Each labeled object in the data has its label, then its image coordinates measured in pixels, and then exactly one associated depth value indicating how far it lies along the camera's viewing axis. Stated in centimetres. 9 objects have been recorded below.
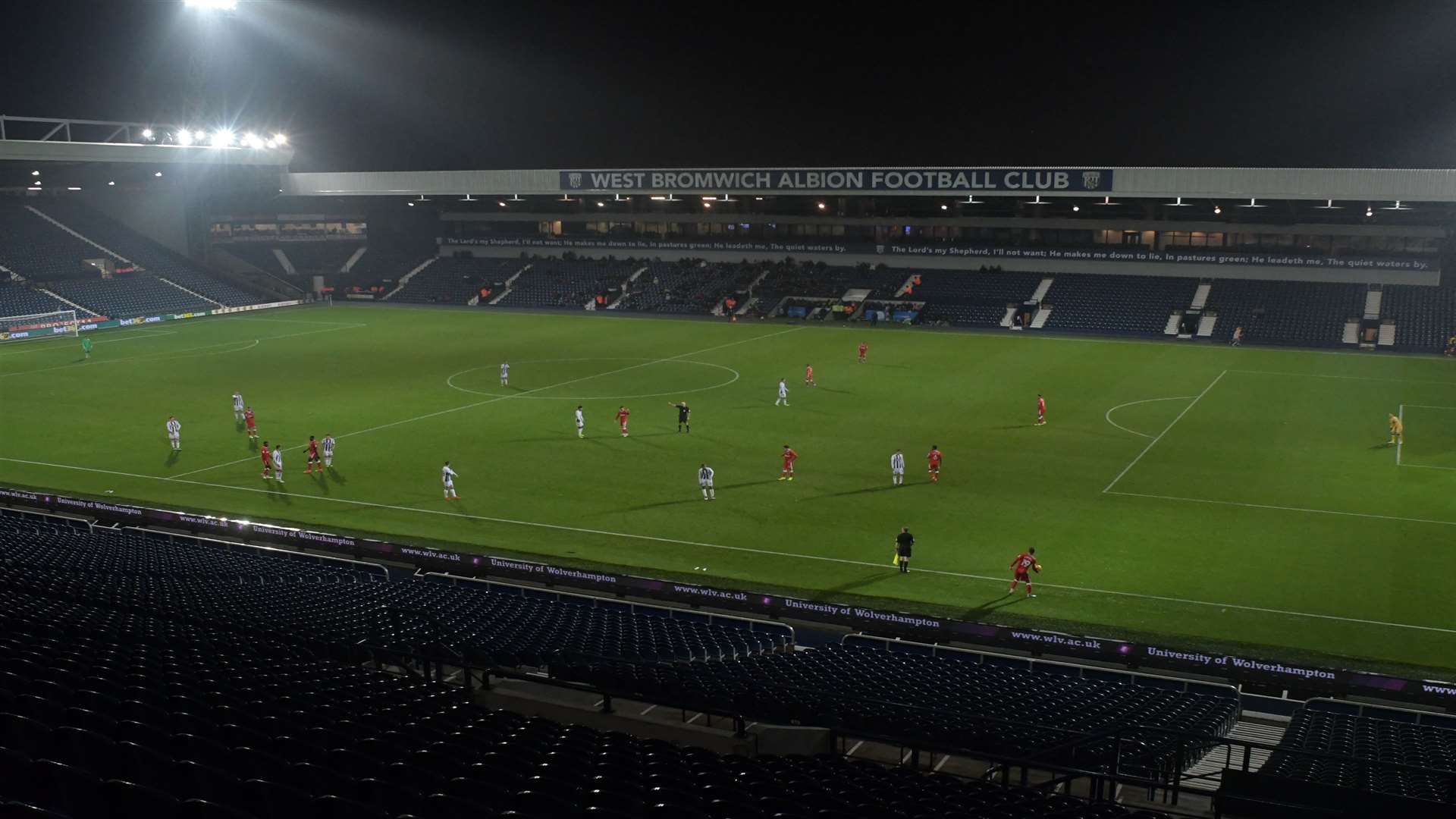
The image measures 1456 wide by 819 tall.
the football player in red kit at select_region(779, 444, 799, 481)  3341
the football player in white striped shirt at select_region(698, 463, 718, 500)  3138
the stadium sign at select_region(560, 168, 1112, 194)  6900
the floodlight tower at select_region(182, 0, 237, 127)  7181
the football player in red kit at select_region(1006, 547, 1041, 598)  2425
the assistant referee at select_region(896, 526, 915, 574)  2547
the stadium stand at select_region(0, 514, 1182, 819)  615
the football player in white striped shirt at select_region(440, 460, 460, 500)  3195
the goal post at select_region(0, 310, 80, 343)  6775
